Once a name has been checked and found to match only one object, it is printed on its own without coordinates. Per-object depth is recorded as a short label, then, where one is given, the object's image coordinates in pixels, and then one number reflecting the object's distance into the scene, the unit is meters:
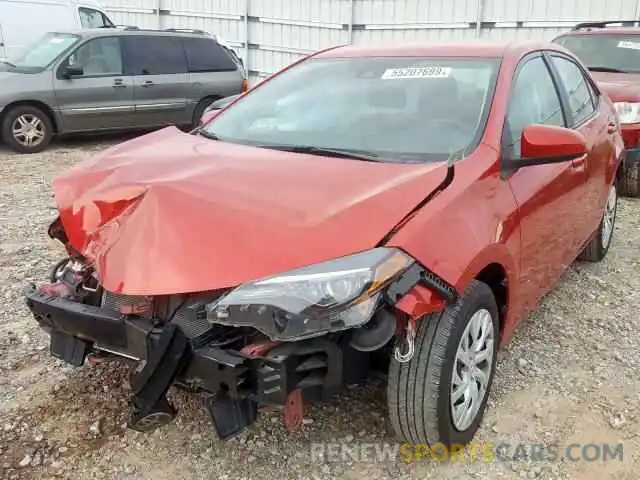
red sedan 2.11
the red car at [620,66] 6.33
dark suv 8.52
